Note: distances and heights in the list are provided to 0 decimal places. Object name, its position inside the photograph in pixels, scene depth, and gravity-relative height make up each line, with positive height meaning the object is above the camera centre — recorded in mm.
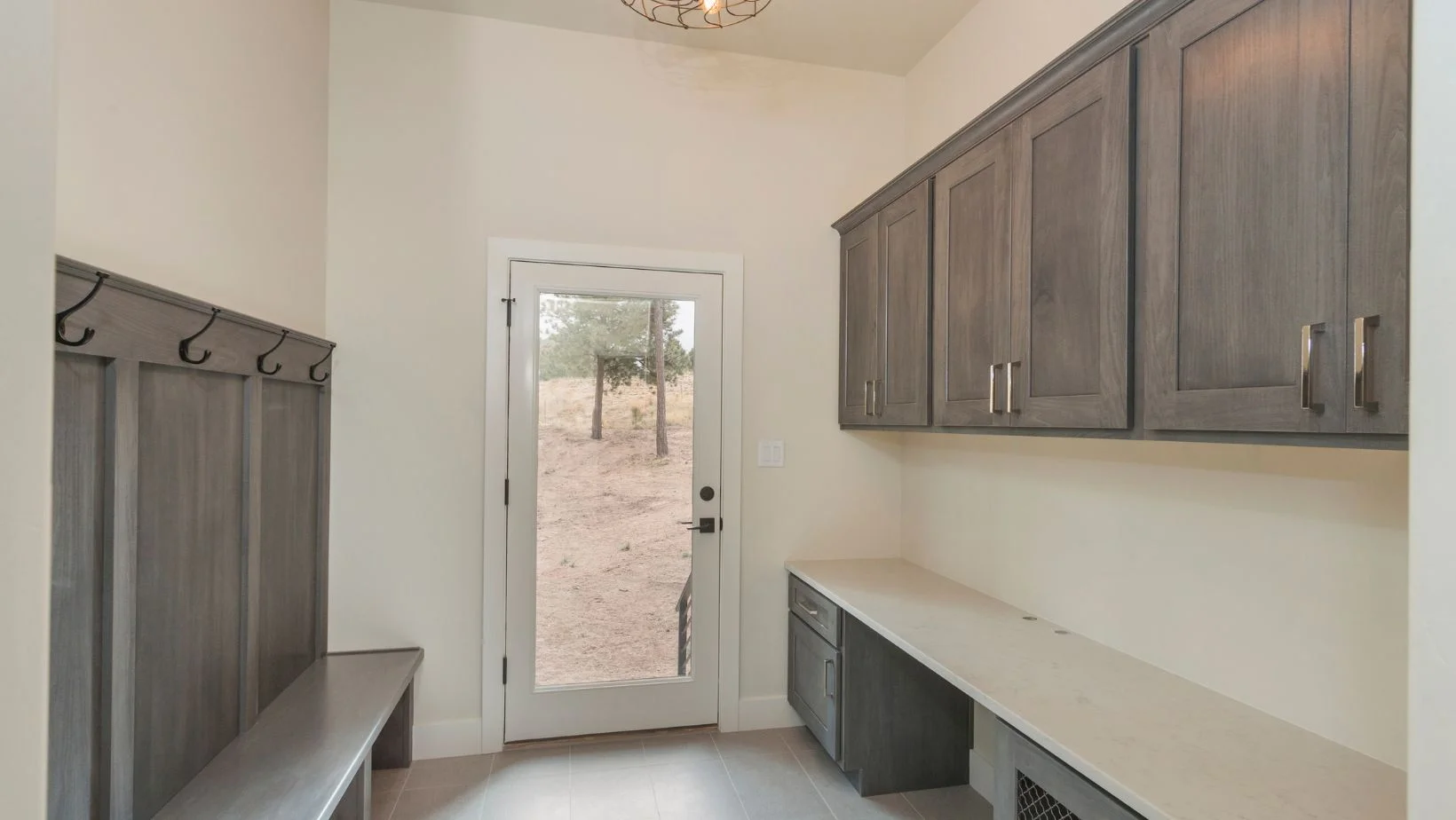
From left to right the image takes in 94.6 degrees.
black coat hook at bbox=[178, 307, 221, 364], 1648 +136
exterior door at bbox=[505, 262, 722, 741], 2881 -401
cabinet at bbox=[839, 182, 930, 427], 2422 +385
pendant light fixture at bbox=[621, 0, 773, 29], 2652 +1663
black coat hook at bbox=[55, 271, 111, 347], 1215 +151
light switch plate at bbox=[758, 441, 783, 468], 3119 -199
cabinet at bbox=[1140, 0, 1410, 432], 1028 +354
